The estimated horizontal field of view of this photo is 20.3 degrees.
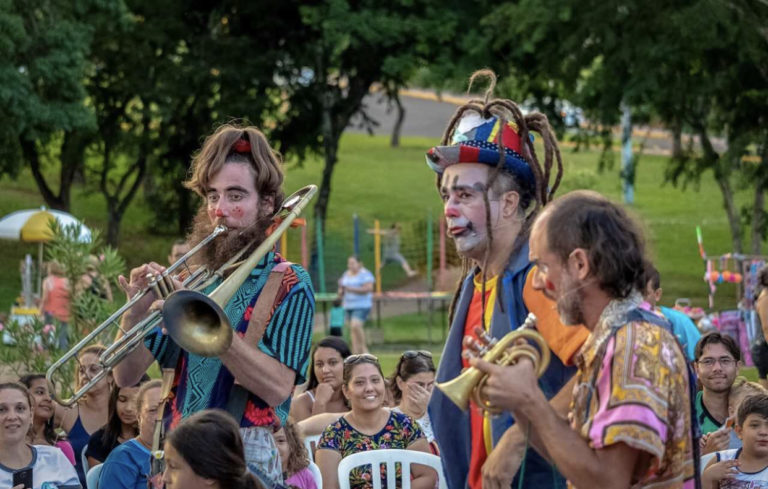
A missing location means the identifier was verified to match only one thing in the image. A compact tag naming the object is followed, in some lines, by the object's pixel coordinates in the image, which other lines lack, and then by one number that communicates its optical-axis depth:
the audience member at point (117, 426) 10.88
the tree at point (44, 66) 32.34
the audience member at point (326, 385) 13.06
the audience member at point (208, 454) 6.01
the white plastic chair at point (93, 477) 9.93
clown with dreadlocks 5.82
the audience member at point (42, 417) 11.21
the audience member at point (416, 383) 12.16
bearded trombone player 6.43
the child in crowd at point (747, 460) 9.38
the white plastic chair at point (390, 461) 10.48
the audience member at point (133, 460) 9.54
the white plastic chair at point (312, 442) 12.09
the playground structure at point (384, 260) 35.22
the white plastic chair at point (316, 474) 10.09
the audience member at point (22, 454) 9.70
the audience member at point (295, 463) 9.86
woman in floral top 11.05
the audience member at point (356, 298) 29.48
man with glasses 11.44
